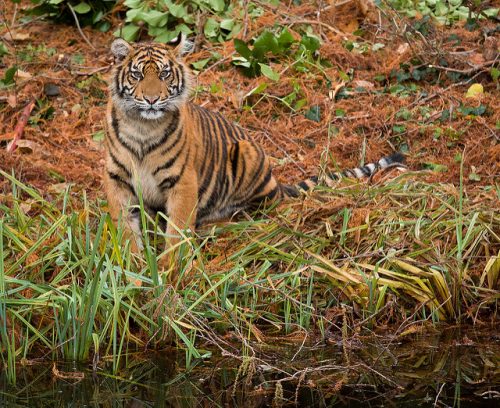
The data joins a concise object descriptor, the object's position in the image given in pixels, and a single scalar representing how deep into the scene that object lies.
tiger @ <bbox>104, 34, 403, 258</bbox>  13.58
